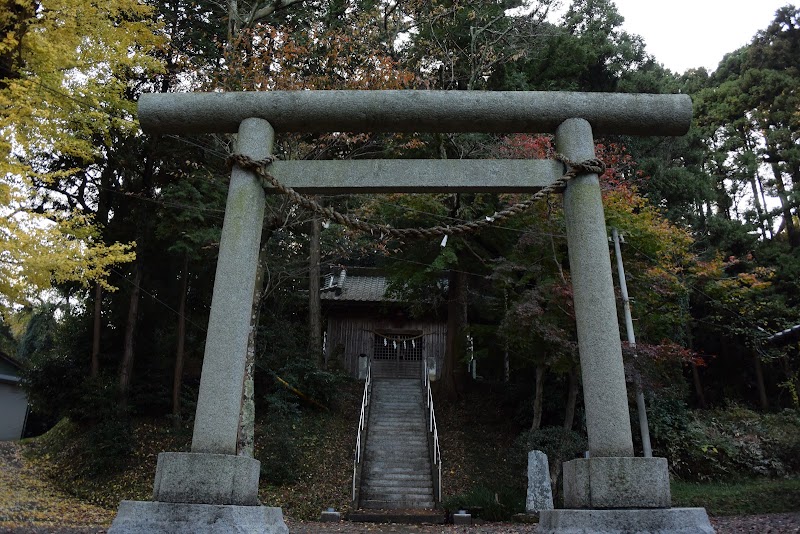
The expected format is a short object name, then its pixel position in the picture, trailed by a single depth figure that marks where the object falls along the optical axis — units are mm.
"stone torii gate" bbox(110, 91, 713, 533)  4285
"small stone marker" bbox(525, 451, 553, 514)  11344
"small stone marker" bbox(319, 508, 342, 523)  11531
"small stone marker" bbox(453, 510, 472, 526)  11351
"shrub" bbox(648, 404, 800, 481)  14336
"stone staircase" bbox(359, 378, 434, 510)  13305
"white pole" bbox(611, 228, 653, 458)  10489
